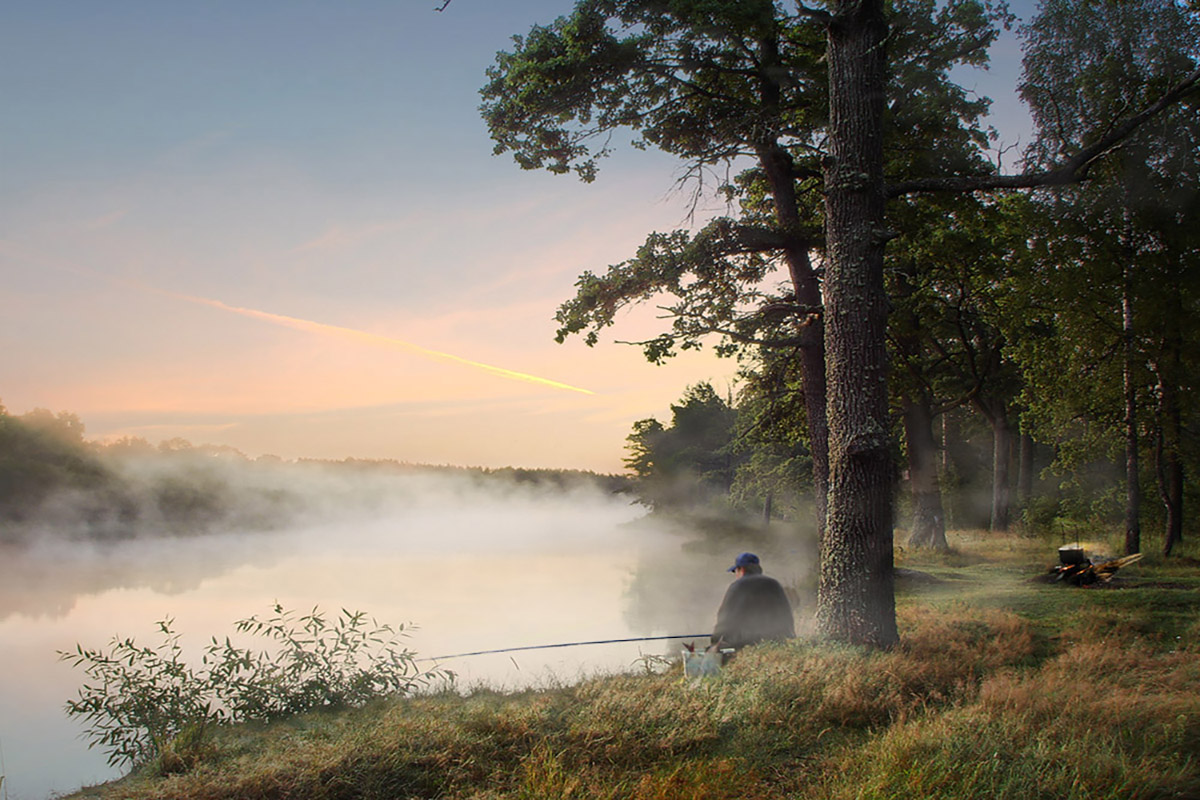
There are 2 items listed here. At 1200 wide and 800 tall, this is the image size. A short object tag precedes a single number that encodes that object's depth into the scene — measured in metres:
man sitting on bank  8.59
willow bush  6.36
